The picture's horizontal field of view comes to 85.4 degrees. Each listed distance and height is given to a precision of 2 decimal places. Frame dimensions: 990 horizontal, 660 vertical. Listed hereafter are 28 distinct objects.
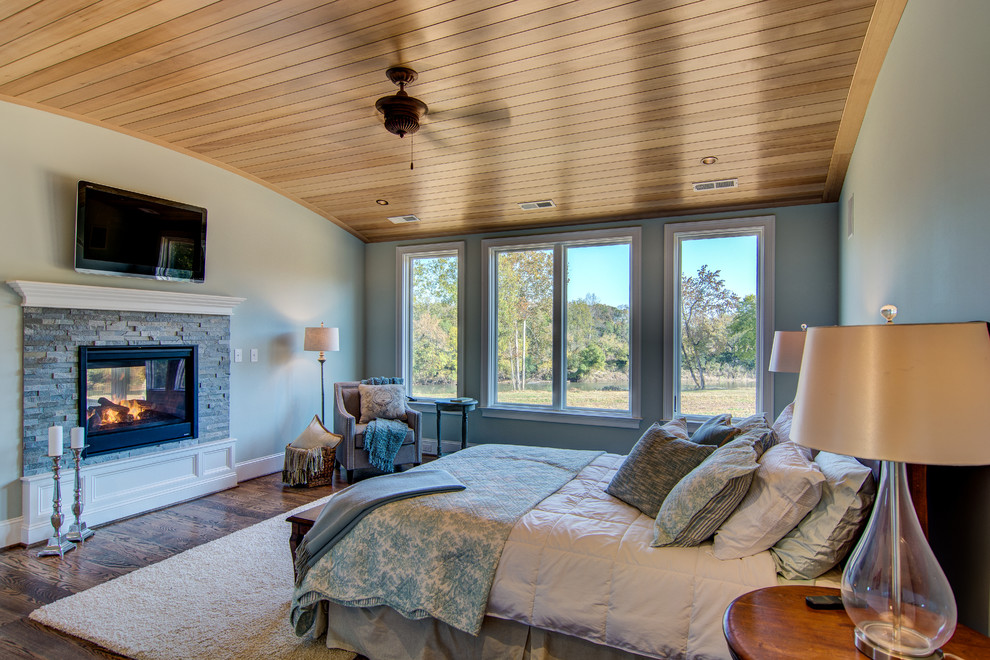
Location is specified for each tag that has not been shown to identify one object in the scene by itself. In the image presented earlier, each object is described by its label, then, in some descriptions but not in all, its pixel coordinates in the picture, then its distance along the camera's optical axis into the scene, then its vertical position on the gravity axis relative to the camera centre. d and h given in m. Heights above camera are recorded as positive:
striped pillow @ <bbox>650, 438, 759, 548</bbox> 1.88 -0.60
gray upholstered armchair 4.78 -0.92
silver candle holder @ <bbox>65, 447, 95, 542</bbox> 3.42 -1.25
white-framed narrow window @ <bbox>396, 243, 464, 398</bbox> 5.98 +0.18
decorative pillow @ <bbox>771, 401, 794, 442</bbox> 2.42 -0.43
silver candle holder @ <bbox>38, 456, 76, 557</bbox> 3.22 -1.24
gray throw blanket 2.26 -0.75
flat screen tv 3.65 +0.72
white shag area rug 2.31 -1.35
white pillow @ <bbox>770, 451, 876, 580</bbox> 1.61 -0.59
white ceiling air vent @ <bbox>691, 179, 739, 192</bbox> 4.11 +1.16
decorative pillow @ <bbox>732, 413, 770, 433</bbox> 2.55 -0.42
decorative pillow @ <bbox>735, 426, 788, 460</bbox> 2.18 -0.43
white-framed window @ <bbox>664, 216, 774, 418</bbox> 4.60 +0.16
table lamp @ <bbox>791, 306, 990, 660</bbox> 0.98 -0.18
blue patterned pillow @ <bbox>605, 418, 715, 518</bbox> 2.25 -0.58
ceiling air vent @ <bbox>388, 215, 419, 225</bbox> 5.46 +1.18
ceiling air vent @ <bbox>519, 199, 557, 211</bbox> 4.81 +1.17
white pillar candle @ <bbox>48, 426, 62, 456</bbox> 3.29 -0.66
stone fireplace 3.45 -0.44
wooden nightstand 1.13 -0.68
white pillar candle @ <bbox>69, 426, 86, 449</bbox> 3.40 -0.66
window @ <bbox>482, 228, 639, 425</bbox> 5.14 +0.09
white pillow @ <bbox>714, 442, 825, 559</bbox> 1.73 -0.57
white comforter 1.73 -0.86
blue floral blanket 2.00 -0.89
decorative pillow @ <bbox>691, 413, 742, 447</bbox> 2.47 -0.46
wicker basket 4.66 -1.23
